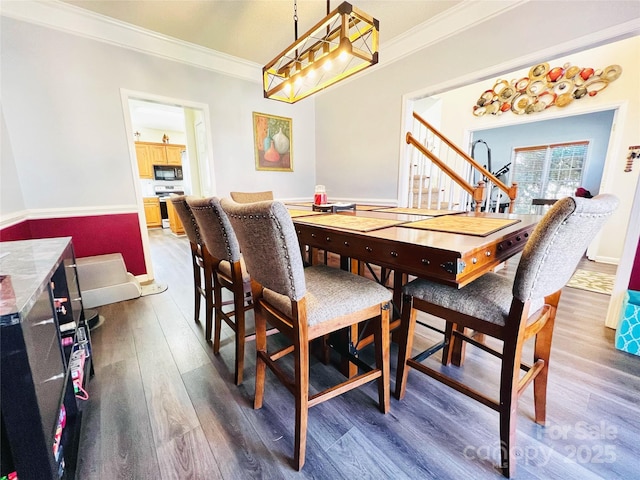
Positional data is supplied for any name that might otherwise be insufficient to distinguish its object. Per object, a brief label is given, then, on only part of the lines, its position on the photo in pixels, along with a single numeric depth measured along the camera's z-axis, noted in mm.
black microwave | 6953
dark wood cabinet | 596
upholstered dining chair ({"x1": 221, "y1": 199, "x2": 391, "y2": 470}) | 891
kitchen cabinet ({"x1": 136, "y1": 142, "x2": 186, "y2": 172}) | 6742
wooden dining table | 874
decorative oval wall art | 3525
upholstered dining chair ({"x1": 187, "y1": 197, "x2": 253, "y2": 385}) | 1309
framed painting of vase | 3682
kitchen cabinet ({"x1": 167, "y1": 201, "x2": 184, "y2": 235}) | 5824
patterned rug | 2731
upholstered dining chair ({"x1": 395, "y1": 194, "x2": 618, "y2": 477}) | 837
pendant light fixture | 1398
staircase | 2653
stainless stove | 6852
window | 5078
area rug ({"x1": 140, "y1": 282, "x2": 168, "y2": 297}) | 2732
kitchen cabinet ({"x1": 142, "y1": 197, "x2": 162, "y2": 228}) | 6676
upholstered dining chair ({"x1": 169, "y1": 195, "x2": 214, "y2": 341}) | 1642
